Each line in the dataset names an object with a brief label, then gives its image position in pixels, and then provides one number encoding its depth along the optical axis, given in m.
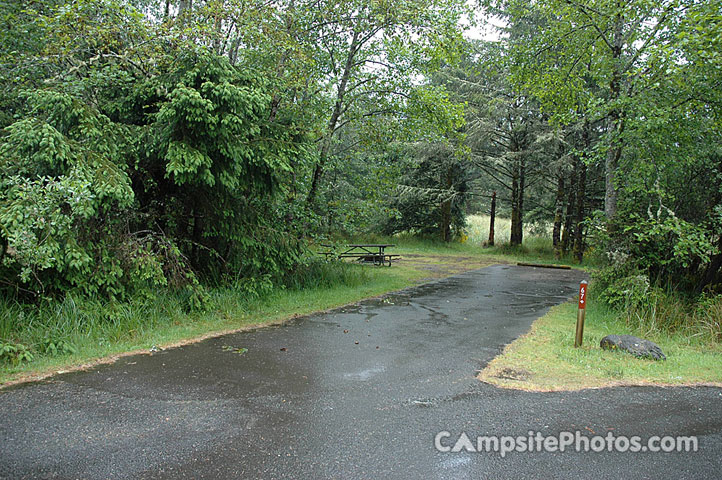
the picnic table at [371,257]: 17.53
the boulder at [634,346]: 6.54
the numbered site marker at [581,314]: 6.89
